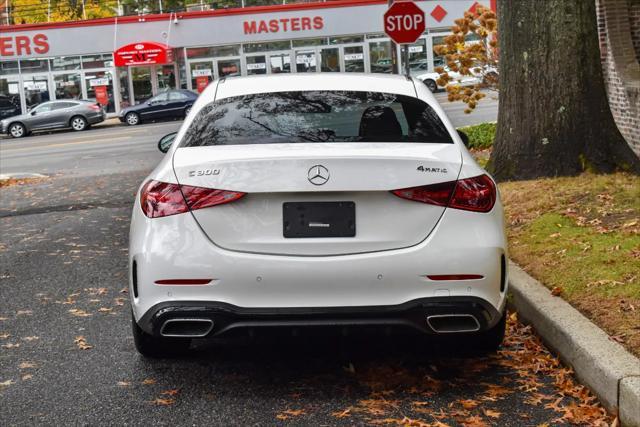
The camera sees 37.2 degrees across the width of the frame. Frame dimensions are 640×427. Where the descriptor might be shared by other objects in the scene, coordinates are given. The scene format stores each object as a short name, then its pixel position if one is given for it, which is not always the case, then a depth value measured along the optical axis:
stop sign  16.97
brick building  12.55
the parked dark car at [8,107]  44.78
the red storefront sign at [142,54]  43.38
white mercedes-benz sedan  4.37
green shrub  17.00
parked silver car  37.50
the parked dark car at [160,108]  38.12
